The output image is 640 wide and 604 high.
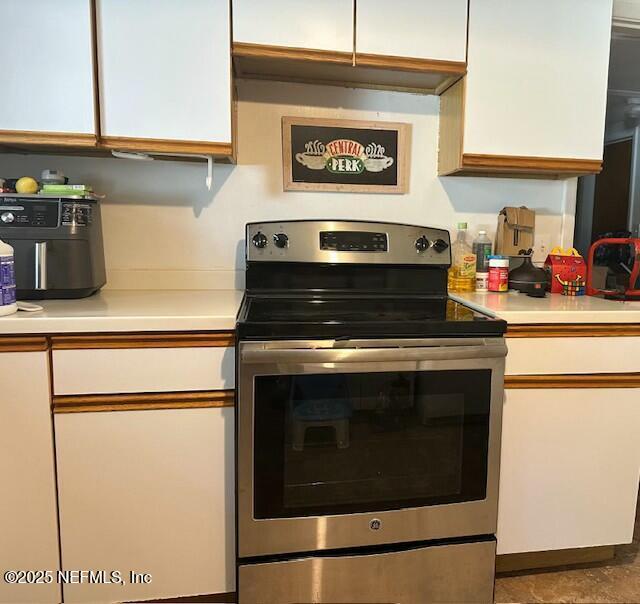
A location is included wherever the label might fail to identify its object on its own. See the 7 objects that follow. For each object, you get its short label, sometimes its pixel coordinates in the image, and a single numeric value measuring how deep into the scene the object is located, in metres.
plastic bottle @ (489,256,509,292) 1.81
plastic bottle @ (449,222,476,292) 1.86
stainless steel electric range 1.25
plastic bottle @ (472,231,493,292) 1.92
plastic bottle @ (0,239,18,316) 1.26
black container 1.78
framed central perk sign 1.86
